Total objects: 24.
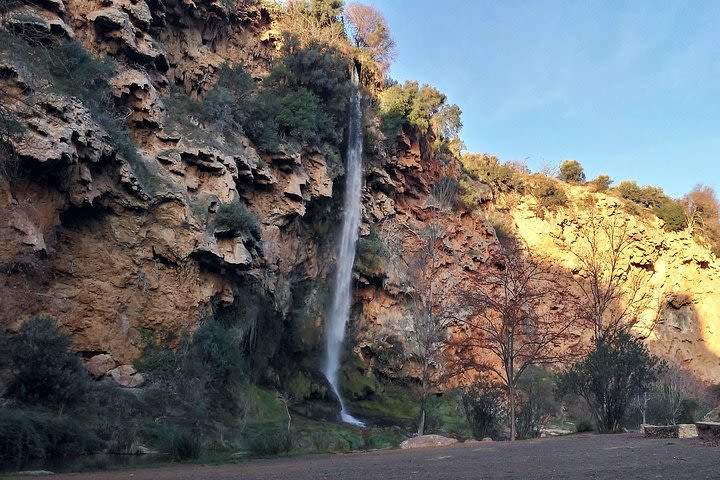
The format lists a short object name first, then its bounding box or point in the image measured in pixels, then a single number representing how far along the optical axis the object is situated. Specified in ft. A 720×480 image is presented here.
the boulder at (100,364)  66.33
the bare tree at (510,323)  63.36
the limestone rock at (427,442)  52.93
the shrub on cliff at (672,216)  164.35
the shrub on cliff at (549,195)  160.25
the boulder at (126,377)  65.77
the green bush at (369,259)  116.16
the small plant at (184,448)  44.22
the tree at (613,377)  56.85
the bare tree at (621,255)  151.12
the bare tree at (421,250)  95.40
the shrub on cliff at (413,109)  127.03
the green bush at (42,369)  52.90
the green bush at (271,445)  46.75
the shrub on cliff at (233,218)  78.23
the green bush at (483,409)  64.69
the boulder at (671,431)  39.78
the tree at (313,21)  120.88
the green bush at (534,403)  68.80
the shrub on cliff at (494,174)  159.74
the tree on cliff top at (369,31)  142.51
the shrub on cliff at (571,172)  178.09
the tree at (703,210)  169.17
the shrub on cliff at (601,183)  169.37
